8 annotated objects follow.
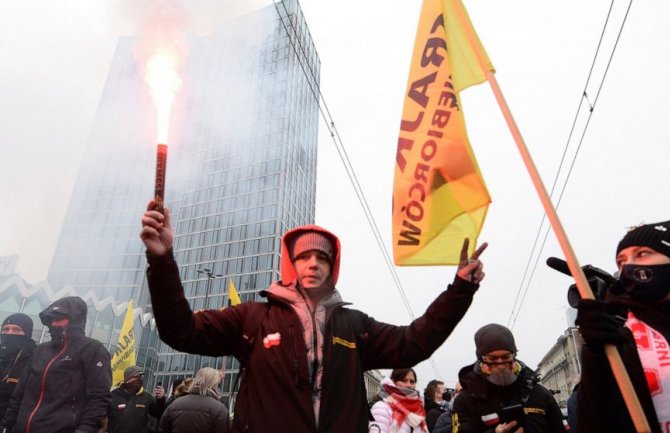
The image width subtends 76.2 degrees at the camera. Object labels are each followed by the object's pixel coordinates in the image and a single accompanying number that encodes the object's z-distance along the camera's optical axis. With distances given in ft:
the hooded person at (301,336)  5.71
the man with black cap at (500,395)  9.98
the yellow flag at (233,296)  31.15
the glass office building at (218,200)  204.98
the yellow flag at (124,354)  30.17
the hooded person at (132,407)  18.65
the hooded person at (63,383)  10.73
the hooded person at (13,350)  14.11
